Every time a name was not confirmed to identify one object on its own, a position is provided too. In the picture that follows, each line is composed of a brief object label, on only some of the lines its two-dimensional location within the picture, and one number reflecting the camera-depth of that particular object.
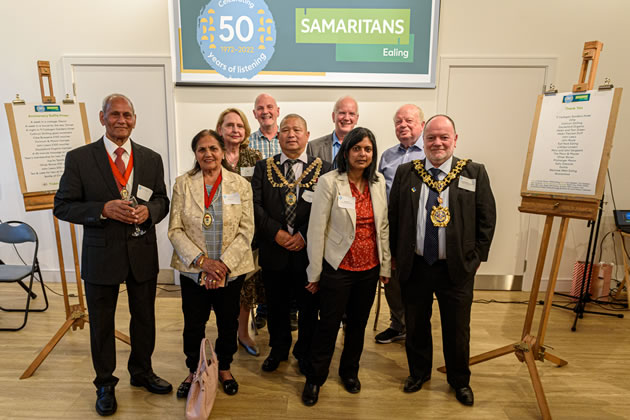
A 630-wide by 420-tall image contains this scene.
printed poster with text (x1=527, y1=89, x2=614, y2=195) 2.31
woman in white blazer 2.13
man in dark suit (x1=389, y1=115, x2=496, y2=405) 2.15
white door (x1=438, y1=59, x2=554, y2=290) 3.96
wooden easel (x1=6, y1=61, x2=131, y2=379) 2.70
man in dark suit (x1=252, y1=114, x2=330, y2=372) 2.33
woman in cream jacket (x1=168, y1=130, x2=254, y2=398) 2.11
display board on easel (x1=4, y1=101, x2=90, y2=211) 2.75
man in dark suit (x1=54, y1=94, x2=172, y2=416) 2.04
